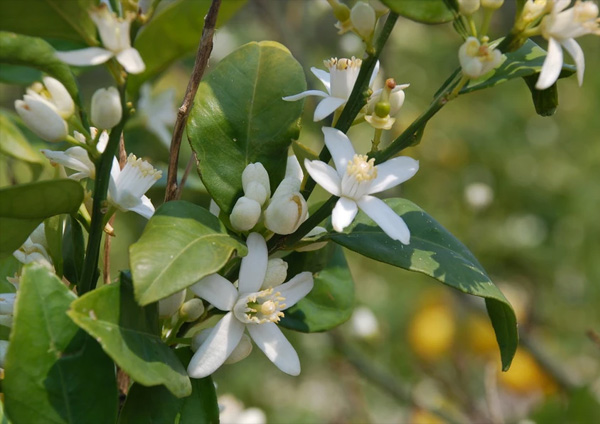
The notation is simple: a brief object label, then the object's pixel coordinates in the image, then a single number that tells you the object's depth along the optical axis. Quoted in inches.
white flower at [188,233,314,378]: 14.5
